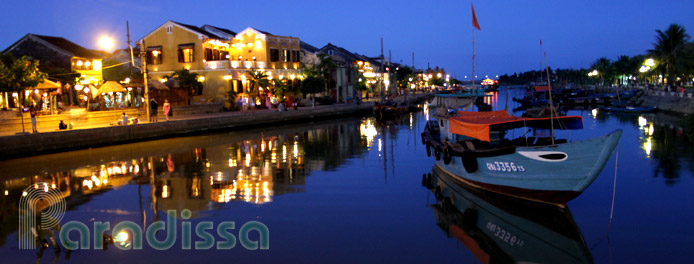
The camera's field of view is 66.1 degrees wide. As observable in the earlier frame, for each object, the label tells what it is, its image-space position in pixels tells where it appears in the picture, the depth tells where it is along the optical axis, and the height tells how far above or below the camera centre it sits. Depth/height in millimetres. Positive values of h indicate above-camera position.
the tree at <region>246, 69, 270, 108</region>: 45875 +1330
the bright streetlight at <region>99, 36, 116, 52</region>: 29828 +3333
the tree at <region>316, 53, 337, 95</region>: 55128 +2866
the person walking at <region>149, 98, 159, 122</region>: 32447 -666
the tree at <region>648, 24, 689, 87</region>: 52662 +3860
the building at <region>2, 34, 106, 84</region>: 41875 +3991
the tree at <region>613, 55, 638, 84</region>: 84594 +3167
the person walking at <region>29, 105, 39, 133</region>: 25172 -722
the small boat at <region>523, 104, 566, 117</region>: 28978 -1557
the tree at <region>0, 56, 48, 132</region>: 27141 +1490
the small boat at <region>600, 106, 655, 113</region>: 47188 -2144
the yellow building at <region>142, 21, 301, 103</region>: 45531 +3767
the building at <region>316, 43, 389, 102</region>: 59281 +2133
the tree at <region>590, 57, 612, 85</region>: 103044 +3657
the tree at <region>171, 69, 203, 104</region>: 42438 +1506
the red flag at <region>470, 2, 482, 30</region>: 22694 +2914
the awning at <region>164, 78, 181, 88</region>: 39931 +1226
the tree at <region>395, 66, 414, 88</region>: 95862 +2928
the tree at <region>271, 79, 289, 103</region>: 47181 +703
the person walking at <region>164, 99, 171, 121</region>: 33412 -594
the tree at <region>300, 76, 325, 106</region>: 50969 +980
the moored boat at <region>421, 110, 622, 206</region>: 11742 -1722
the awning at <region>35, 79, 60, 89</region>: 30600 +1051
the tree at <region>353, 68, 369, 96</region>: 67131 +1500
